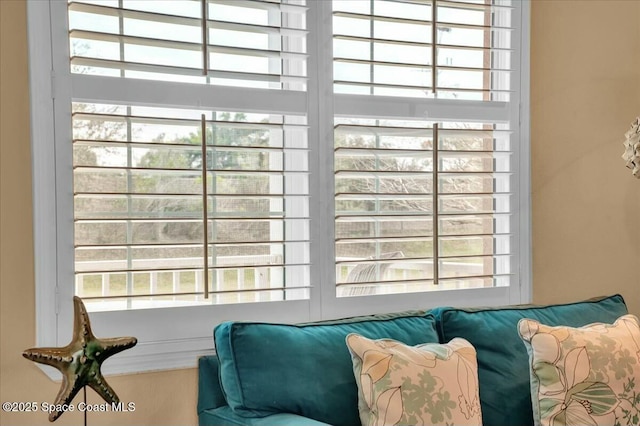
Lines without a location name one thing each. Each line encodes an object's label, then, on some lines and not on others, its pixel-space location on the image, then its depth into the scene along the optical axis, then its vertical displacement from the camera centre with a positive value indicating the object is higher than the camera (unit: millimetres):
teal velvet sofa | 2064 -517
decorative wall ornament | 2682 +168
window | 2268 +119
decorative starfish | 1925 -444
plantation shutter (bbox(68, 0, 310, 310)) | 2287 +147
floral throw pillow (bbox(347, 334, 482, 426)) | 1983 -542
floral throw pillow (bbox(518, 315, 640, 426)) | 2172 -570
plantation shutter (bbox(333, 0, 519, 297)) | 2691 +196
